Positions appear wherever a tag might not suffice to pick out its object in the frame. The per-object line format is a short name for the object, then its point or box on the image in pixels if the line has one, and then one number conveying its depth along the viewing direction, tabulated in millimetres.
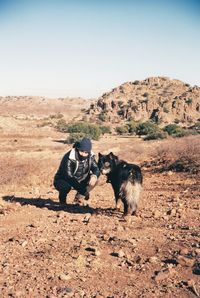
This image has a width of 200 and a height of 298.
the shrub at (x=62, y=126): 48500
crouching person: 8719
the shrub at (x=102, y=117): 64188
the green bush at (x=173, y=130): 40328
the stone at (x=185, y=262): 5512
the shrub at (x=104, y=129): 46688
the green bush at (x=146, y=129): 42684
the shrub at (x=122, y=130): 45594
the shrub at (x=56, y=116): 74375
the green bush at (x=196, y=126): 47269
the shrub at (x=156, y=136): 37062
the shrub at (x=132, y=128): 45869
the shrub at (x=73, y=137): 34375
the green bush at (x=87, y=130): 38825
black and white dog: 8055
